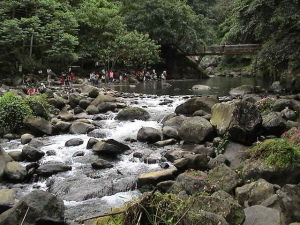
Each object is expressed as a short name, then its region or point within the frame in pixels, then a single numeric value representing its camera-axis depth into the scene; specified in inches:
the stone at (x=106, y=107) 767.7
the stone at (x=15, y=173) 393.5
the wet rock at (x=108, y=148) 474.9
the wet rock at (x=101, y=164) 429.7
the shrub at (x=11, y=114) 598.9
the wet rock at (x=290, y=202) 212.7
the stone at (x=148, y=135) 539.8
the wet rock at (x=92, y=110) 752.1
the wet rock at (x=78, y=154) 478.9
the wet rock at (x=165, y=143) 519.5
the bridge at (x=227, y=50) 1612.9
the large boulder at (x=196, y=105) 680.4
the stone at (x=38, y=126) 594.5
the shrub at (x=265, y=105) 642.1
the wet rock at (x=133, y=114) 682.8
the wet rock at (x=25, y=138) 543.6
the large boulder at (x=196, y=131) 514.6
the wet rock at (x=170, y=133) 544.7
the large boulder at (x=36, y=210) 252.4
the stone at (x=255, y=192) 279.2
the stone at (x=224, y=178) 317.4
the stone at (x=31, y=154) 460.3
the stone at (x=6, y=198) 304.1
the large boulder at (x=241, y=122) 466.3
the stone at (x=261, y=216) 223.0
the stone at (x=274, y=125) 491.8
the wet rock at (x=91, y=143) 505.6
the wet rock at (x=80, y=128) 599.0
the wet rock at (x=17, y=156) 461.2
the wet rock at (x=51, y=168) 410.9
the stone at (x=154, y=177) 366.6
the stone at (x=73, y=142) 523.5
